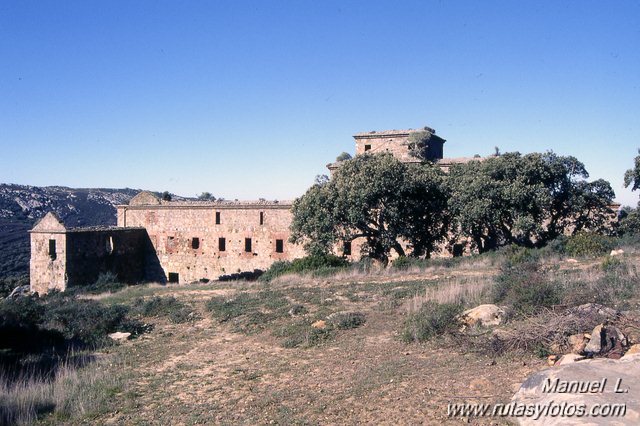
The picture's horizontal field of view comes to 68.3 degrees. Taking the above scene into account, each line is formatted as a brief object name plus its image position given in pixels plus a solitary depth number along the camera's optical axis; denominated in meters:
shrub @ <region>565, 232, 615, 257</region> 18.47
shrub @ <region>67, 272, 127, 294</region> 22.05
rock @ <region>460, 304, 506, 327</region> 9.28
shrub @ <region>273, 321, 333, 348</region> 10.31
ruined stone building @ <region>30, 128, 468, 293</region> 28.69
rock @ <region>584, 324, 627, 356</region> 6.84
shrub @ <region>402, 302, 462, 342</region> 9.25
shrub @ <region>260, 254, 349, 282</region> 21.41
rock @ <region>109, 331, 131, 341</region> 12.27
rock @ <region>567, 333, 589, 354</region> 7.12
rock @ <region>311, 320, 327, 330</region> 11.23
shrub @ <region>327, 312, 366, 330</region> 11.08
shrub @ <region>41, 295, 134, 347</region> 12.18
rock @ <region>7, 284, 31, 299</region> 28.19
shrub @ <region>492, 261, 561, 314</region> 9.38
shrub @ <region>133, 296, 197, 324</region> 13.88
